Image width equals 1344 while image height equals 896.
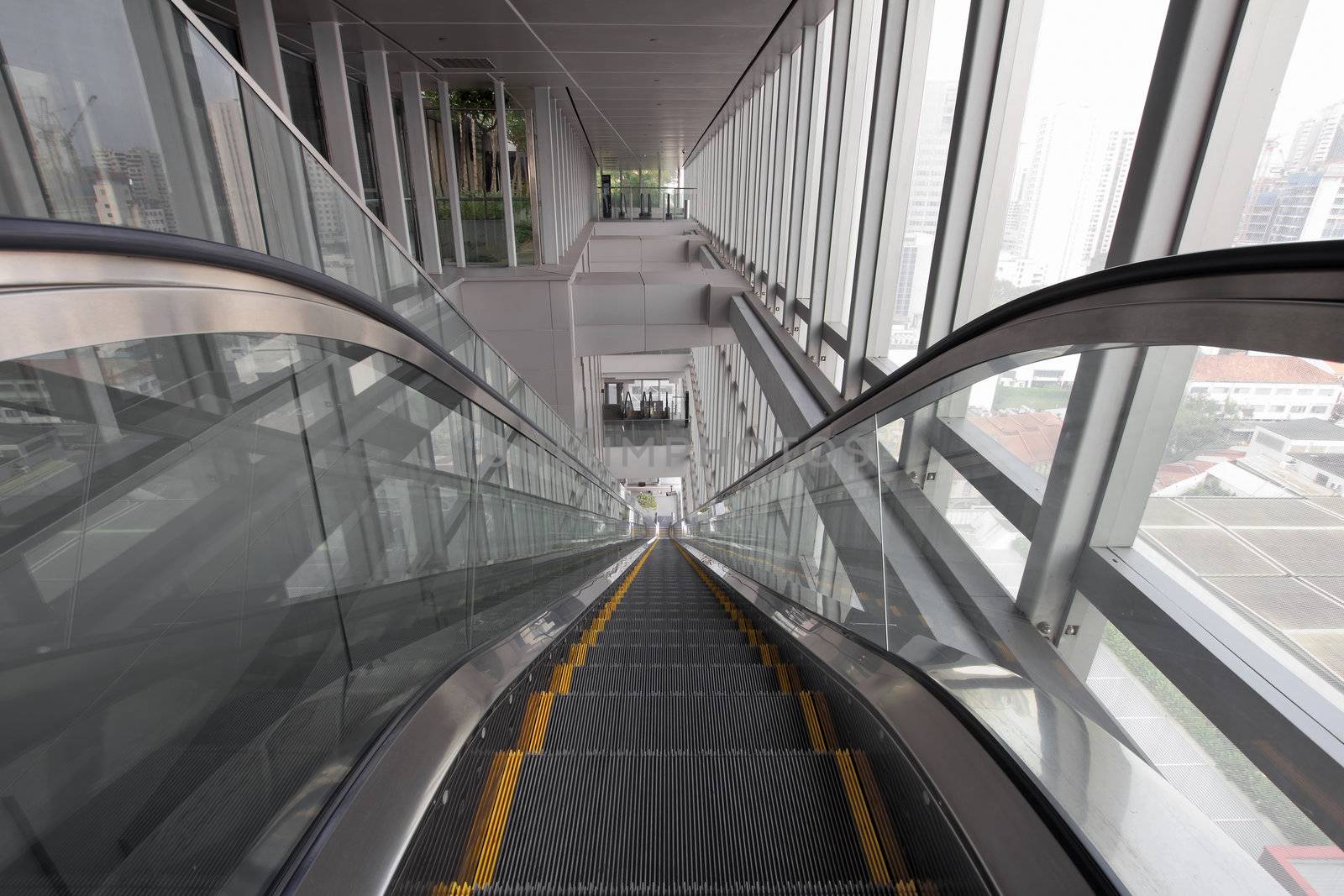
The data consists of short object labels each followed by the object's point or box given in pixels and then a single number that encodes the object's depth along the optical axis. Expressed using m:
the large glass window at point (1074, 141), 3.29
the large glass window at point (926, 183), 5.18
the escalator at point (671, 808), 1.41
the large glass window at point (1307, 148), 2.34
